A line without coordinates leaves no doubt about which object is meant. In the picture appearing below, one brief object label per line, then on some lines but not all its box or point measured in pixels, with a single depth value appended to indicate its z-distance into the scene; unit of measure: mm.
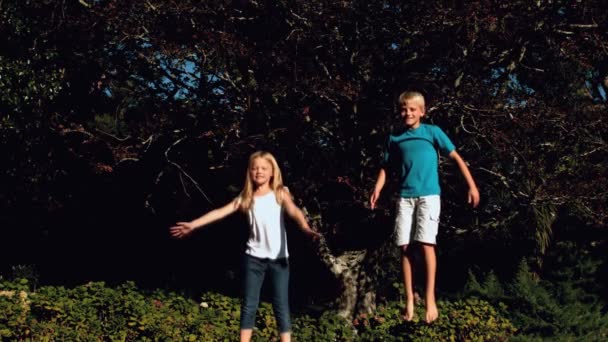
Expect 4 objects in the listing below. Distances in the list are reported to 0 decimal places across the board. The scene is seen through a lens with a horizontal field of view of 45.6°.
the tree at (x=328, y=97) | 9938
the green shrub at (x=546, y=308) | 9617
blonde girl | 5469
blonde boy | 5609
